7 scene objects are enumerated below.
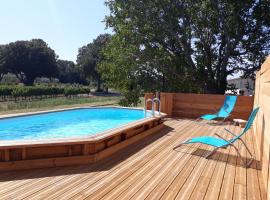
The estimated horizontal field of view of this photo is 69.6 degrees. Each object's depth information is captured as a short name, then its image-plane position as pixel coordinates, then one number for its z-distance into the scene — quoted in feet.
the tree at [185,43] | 30.09
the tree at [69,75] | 193.49
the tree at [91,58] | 125.88
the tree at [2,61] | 126.44
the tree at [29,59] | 126.88
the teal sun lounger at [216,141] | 10.96
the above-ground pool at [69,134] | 10.07
